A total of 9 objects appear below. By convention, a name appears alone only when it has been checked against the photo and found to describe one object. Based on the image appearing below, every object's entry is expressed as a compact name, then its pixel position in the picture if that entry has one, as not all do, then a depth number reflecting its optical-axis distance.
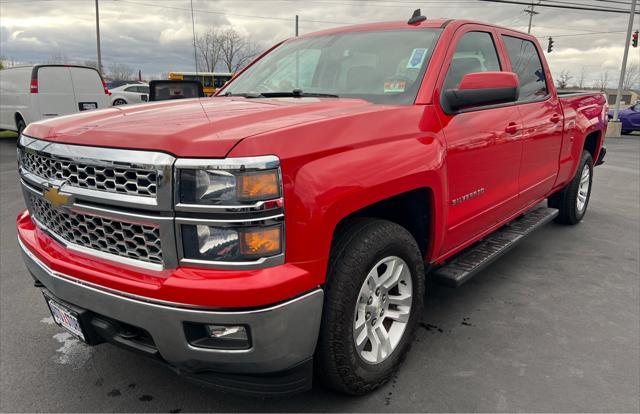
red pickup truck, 1.75
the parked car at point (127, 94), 22.23
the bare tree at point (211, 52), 44.19
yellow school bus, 30.83
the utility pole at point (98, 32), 29.31
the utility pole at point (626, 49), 17.28
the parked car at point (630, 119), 19.83
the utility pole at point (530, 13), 35.22
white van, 10.92
